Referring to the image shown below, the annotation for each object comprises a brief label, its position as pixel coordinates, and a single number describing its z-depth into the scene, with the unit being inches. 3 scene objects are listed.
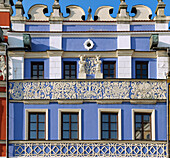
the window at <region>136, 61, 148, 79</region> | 933.6
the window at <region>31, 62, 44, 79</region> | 933.8
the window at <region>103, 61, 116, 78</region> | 930.1
